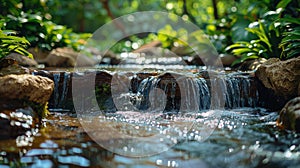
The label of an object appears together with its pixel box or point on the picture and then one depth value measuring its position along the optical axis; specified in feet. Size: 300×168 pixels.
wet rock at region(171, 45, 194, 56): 37.17
